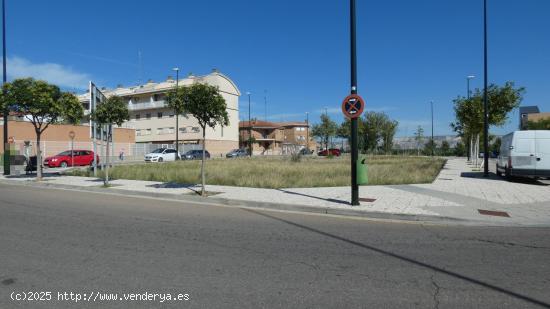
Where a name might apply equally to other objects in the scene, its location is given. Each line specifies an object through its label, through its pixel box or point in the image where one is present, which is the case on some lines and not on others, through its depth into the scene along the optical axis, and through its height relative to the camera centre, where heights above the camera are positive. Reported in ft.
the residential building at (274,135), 297.94 +19.76
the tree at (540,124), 207.74 +18.13
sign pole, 32.40 +5.97
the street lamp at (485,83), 63.14 +12.30
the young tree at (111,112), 54.75 +6.68
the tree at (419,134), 220.64 +13.20
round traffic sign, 32.12 +4.39
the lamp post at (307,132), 344.80 +23.37
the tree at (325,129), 252.42 +18.84
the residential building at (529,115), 311.97 +39.10
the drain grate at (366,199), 35.12 -4.04
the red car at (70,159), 102.83 -0.19
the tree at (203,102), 41.50 +6.23
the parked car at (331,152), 212.29 +2.83
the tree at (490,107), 76.64 +10.55
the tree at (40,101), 58.18 +9.01
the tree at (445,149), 211.61 +4.18
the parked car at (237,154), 196.84 +1.86
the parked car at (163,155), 140.26 +1.07
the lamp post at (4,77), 74.30 +16.28
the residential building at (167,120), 220.43 +22.53
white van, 49.93 +0.28
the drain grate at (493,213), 28.78 -4.41
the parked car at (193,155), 162.83 +1.19
